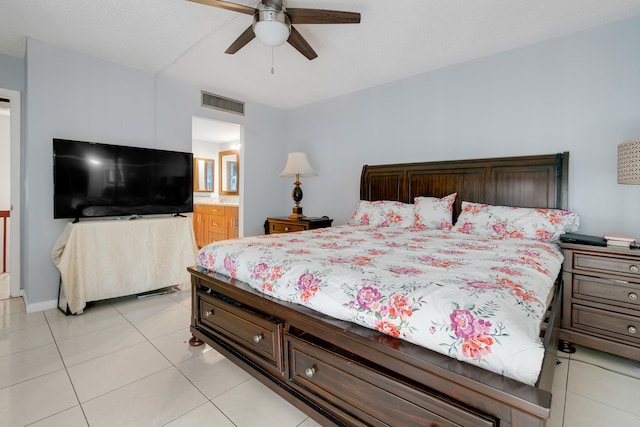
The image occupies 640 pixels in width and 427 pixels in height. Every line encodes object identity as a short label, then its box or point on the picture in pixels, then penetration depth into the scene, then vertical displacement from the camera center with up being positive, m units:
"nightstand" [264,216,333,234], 3.92 -0.22
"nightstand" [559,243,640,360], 1.97 -0.59
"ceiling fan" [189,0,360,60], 1.93 +1.24
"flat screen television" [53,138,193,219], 2.80 +0.25
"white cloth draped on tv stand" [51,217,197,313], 2.77 -0.53
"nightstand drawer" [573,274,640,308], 1.97 -0.52
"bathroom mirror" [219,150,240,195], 6.38 +0.73
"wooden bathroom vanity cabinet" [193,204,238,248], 5.00 -0.30
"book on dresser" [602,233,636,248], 2.05 -0.19
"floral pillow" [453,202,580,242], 2.36 -0.10
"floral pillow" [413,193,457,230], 2.95 -0.03
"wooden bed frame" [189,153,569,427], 0.90 -0.62
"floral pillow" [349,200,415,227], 3.15 -0.06
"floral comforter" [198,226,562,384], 0.94 -0.32
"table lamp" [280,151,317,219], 4.13 +0.52
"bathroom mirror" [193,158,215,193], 6.43 +0.67
